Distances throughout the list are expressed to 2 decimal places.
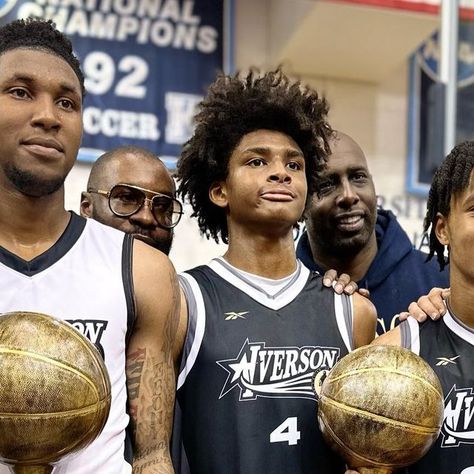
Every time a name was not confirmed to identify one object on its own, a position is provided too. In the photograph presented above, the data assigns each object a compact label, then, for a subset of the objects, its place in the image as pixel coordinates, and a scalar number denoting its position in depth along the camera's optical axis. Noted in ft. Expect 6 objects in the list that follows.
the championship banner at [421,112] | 25.95
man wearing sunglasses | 11.03
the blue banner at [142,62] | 23.22
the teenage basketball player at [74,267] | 7.58
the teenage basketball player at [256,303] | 8.48
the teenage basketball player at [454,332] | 8.21
